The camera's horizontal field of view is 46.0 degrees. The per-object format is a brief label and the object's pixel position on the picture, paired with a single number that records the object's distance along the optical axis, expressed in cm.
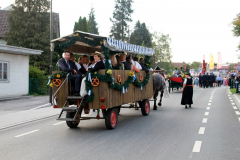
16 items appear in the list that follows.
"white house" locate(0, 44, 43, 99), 1882
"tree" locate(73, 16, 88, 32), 6248
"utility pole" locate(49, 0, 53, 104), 1560
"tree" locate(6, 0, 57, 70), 3228
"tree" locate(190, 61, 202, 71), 11804
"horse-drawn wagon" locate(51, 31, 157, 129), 780
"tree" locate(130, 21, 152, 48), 7157
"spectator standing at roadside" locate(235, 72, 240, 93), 2289
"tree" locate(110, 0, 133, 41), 5472
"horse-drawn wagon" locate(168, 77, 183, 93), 2483
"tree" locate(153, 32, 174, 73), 8650
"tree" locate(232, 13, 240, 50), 2306
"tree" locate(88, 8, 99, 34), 6744
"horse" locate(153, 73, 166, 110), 1327
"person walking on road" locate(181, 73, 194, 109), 1378
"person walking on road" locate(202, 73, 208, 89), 3692
